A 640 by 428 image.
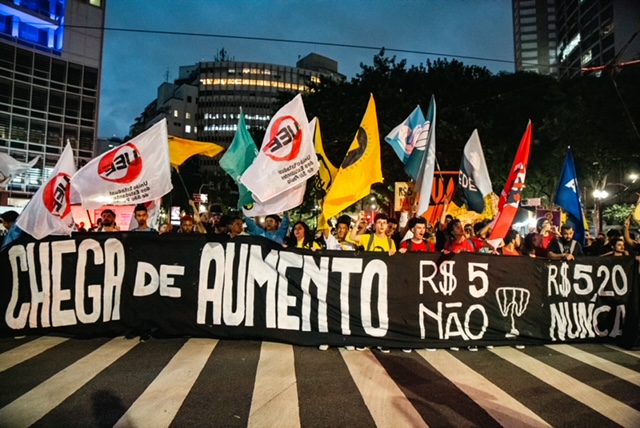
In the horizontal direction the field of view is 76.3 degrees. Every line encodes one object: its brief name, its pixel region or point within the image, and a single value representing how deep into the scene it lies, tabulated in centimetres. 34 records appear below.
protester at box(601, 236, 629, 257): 702
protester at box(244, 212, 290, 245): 694
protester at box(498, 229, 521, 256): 723
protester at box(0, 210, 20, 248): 695
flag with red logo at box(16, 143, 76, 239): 585
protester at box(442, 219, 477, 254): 661
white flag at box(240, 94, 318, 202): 598
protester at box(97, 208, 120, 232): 714
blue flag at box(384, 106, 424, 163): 777
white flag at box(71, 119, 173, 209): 596
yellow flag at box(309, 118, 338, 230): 837
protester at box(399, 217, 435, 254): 630
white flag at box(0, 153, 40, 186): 785
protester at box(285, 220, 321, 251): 683
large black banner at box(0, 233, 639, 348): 569
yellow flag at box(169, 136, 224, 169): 801
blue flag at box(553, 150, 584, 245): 745
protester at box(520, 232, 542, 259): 763
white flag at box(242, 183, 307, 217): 622
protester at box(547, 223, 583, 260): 732
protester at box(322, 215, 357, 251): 723
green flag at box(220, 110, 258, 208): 746
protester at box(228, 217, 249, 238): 678
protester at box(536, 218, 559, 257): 781
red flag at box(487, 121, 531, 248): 680
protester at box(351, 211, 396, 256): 630
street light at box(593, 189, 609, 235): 2506
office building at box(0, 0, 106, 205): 3553
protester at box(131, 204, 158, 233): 682
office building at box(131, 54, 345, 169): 10400
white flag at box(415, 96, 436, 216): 616
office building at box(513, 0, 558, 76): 14462
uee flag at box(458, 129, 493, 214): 764
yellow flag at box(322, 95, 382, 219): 646
